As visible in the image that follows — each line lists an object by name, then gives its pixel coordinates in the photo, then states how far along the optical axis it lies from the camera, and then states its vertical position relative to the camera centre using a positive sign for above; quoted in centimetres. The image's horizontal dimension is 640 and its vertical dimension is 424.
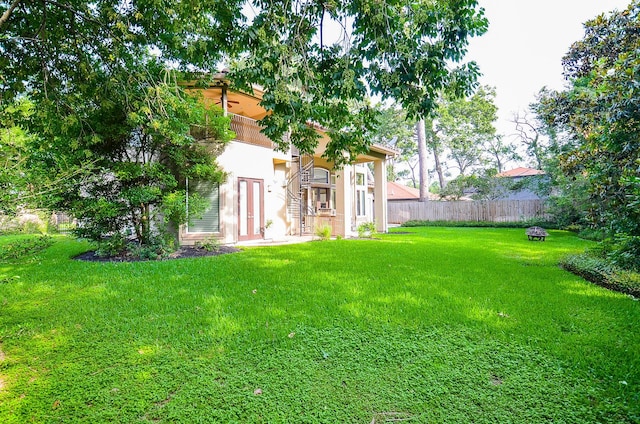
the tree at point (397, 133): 3831 +995
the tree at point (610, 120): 554 +195
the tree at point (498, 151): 3434 +703
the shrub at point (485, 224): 2120 -65
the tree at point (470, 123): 3281 +981
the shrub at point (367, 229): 1501 -60
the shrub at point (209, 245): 1019 -83
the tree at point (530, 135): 2379 +661
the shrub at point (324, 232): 1320 -62
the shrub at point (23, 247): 341 -29
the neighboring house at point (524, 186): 2171 +200
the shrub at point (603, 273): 571 -118
